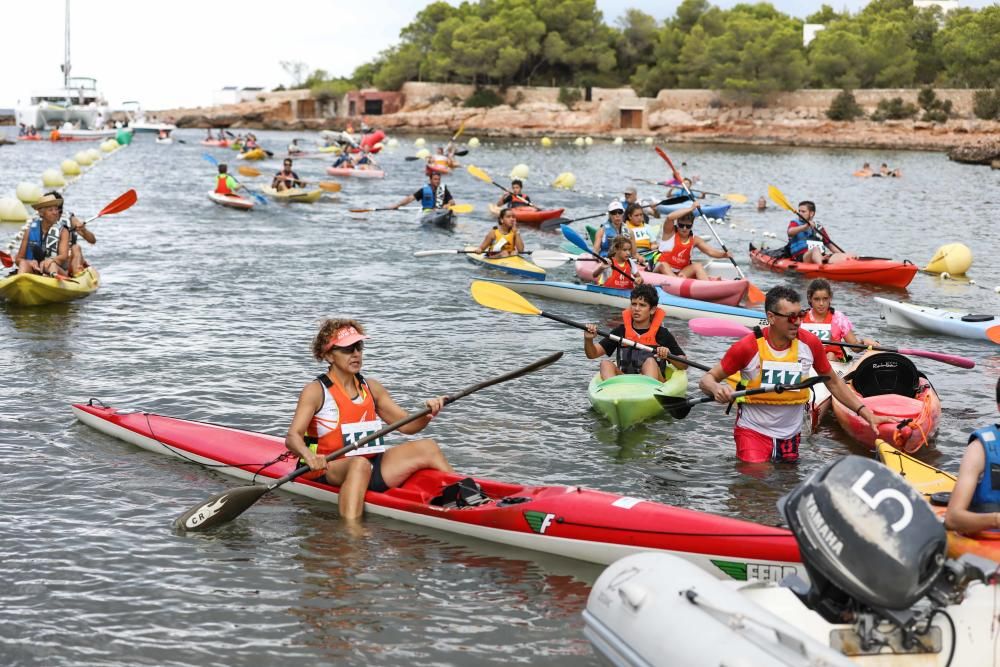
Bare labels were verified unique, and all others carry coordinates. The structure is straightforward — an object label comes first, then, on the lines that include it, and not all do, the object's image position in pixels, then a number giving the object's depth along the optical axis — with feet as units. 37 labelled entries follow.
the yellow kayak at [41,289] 41.29
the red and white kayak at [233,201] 77.10
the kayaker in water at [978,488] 15.39
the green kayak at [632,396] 27.96
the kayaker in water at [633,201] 55.47
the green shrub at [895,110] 221.25
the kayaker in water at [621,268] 41.45
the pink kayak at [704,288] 43.24
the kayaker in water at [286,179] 84.79
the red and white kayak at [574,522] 18.24
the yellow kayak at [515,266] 49.73
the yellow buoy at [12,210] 71.46
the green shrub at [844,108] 229.04
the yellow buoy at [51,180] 98.73
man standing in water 22.76
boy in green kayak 27.89
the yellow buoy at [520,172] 109.60
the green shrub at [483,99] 283.38
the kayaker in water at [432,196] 69.62
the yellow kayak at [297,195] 82.74
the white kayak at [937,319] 40.11
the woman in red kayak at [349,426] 21.33
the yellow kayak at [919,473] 21.30
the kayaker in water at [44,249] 41.81
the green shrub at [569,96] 275.80
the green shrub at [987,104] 206.59
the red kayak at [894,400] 26.89
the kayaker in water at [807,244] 53.88
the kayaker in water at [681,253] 45.24
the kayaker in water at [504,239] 53.47
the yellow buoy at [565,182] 104.73
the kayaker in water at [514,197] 69.36
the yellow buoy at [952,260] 56.18
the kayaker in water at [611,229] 47.32
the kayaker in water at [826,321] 29.76
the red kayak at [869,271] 51.55
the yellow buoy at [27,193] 82.74
